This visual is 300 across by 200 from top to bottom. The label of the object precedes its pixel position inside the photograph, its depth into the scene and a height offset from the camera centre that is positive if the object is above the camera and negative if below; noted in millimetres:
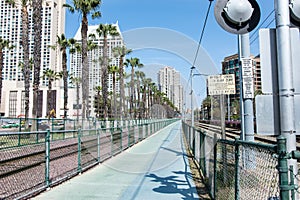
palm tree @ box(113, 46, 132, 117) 36712 +7937
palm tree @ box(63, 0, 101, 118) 27745 +9900
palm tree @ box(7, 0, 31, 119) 24219 +5872
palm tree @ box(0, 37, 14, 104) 35041 +8625
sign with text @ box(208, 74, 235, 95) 7852 +793
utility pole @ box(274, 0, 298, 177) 2613 +260
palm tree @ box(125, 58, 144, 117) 55625 +9989
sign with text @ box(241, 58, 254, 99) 6906 +851
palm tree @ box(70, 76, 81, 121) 77938 +10494
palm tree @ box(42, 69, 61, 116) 61562 +8728
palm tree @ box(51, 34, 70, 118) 38219 +9038
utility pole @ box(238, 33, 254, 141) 7480 -76
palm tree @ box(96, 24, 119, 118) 33156 +9519
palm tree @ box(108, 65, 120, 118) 48853 +7750
